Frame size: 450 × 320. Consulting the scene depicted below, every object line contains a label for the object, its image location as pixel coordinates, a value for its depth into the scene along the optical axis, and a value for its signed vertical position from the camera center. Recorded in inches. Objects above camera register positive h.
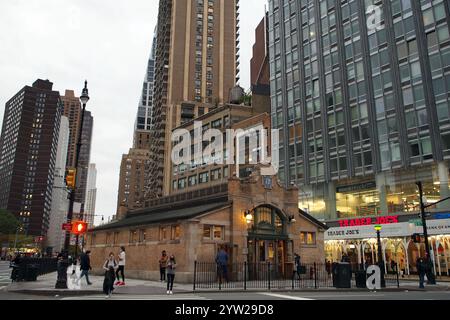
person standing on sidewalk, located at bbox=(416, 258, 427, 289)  937.7 -15.3
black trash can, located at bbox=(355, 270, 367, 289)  890.7 -38.7
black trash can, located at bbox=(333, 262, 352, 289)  885.2 -30.6
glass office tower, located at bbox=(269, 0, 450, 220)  1614.2 +716.8
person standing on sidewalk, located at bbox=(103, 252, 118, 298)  624.1 -32.1
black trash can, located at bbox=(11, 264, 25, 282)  900.6 -31.8
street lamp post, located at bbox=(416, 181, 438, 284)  1044.8 -31.8
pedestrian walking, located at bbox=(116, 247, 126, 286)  885.8 -3.6
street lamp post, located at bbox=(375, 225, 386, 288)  926.5 -9.9
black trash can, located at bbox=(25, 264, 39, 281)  909.2 -31.9
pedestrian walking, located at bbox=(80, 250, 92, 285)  842.2 -8.1
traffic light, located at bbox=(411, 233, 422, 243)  1081.2 +64.7
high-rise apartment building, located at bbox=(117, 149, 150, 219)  6958.7 +1458.2
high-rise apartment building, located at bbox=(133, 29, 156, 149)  7598.4 +2247.4
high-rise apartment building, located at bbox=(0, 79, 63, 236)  7645.2 +1078.2
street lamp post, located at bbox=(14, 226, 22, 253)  4469.5 +191.1
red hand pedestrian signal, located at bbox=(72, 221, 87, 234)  791.0 +62.3
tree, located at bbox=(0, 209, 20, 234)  4490.7 +387.4
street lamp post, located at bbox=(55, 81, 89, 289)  729.8 +101.6
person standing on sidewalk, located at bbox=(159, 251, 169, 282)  1003.6 -13.1
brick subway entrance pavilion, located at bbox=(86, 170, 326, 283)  1052.5 +82.9
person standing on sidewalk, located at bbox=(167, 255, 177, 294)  716.5 -26.8
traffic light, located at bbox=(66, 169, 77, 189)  753.0 +149.2
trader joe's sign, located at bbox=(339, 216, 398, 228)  1660.9 +169.6
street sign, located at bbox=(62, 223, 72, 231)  786.2 +61.9
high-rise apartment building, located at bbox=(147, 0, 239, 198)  4013.3 +2027.0
